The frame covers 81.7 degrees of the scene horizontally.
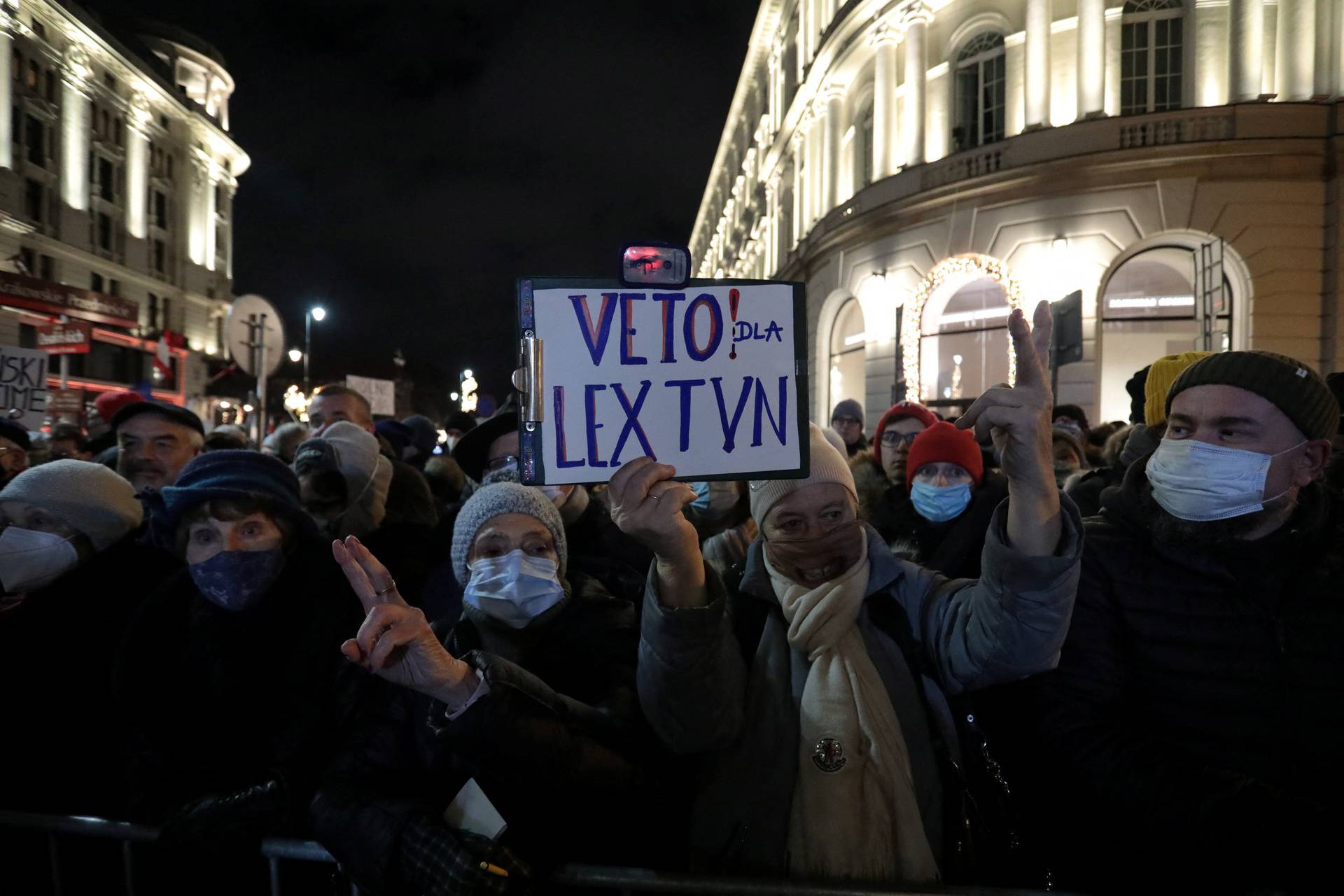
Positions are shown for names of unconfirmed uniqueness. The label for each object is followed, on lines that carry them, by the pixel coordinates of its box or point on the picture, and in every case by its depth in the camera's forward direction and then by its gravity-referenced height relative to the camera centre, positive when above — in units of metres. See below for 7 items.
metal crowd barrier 1.78 -1.08
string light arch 15.37 +2.94
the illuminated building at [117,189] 33.75 +12.58
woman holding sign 1.79 -0.58
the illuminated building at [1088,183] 13.47 +4.77
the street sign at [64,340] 14.09 +1.57
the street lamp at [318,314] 22.91 +3.43
